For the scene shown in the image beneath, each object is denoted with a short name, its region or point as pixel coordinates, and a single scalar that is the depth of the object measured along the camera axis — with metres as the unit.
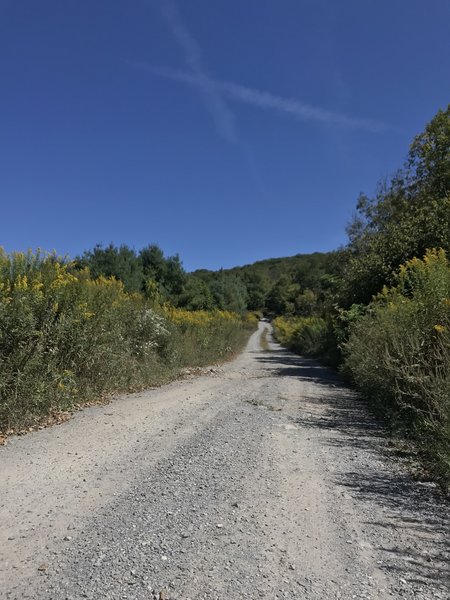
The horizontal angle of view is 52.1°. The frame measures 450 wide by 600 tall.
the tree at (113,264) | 30.16
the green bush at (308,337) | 29.67
